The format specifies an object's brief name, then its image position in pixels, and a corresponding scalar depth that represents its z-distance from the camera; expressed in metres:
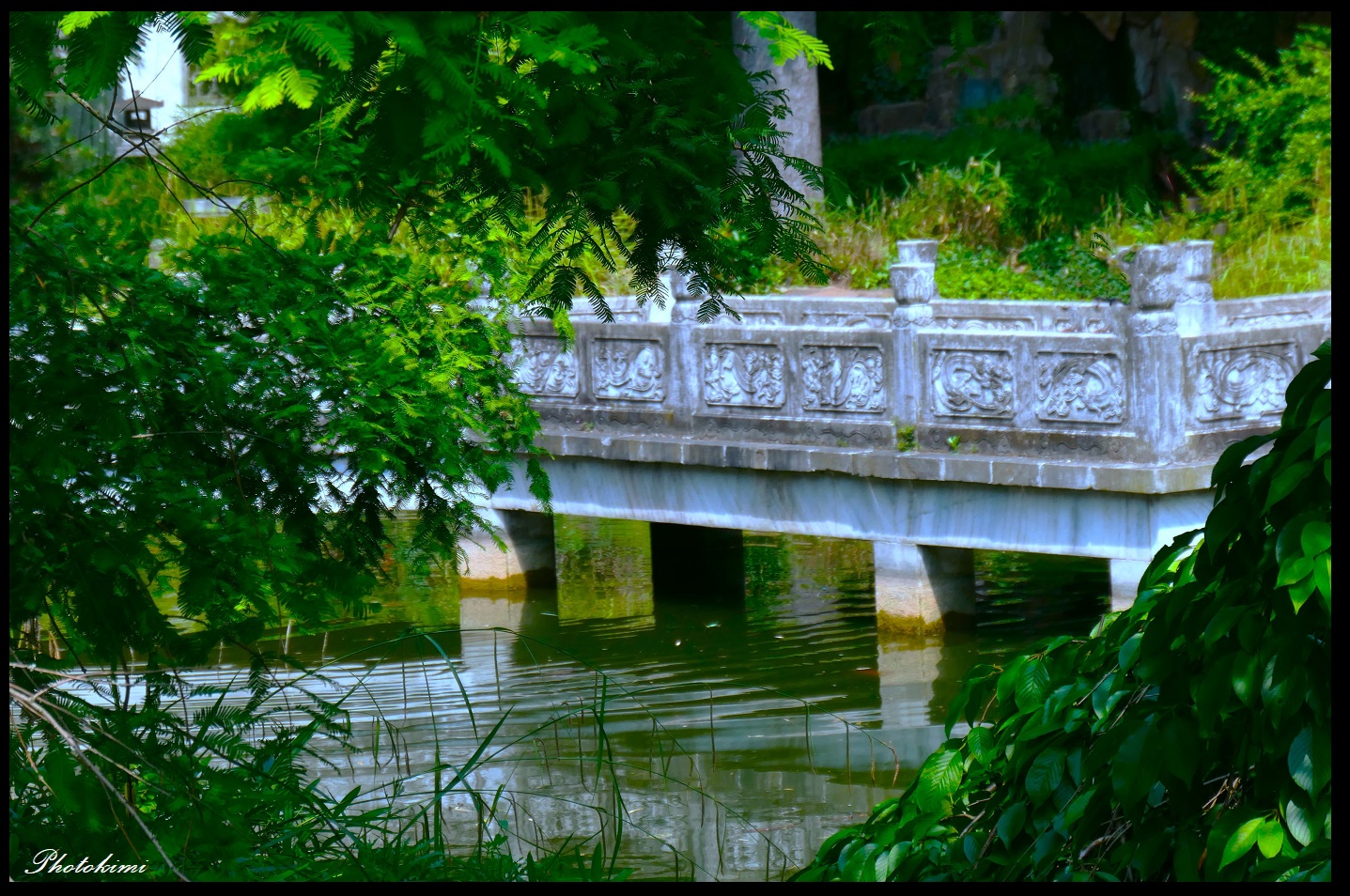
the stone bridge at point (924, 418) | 18.59
